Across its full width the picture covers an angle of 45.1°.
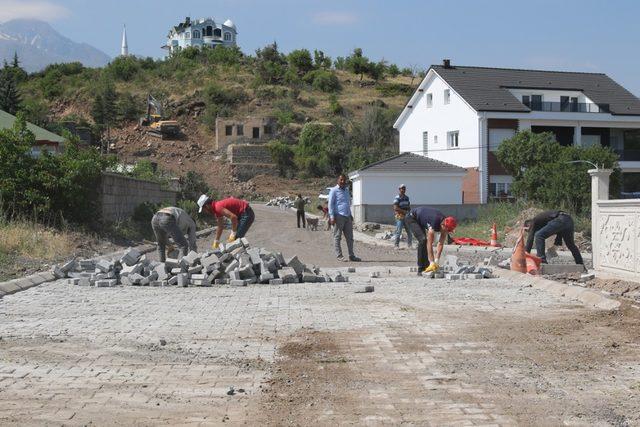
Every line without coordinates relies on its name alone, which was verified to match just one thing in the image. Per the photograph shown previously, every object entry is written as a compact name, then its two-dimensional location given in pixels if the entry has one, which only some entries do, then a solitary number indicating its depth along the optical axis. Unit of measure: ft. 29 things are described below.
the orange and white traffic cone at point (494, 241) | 79.15
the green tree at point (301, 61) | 334.03
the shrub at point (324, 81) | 311.06
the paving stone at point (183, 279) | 43.34
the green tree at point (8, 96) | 218.79
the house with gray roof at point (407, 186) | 125.18
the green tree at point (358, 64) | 343.05
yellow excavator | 251.21
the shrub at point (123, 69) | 320.09
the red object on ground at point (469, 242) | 80.46
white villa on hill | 456.45
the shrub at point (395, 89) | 310.86
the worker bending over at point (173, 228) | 47.93
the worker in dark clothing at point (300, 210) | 111.24
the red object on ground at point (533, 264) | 47.87
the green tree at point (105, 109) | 256.73
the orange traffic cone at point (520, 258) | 48.47
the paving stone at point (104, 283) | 42.93
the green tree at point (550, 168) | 115.85
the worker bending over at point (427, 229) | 46.47
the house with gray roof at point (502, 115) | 151.64
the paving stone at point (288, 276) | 44.80
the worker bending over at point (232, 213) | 50.47
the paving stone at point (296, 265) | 44.95
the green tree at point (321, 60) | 348.18
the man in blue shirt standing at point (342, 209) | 58.90
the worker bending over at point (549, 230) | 49.39
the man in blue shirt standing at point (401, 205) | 71.56
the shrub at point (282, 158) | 222.69
